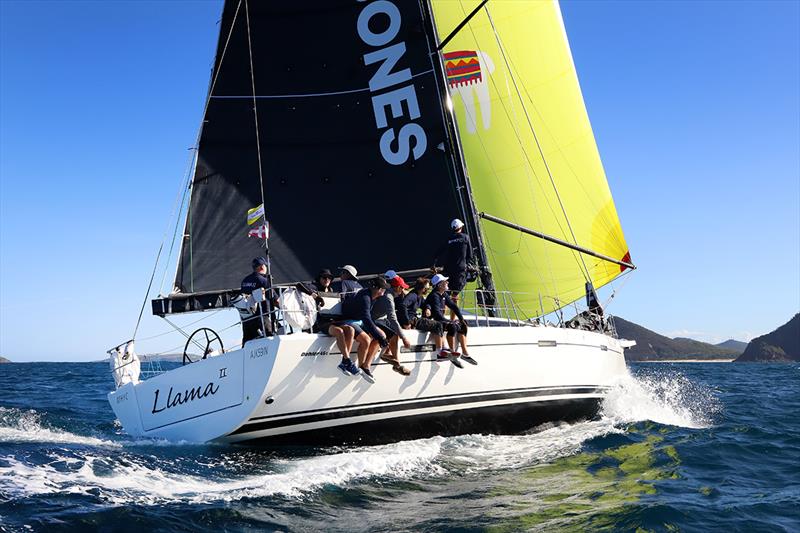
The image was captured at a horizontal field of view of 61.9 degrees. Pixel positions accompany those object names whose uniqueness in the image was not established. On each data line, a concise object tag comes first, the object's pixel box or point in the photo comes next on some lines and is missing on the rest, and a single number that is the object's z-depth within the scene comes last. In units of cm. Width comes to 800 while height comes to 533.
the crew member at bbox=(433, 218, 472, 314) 1012
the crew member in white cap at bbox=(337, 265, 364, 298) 913
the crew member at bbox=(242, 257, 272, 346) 837
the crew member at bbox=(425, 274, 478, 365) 849
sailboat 779
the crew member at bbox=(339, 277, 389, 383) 778
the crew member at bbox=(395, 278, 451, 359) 842
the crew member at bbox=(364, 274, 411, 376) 802
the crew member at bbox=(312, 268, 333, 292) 931
